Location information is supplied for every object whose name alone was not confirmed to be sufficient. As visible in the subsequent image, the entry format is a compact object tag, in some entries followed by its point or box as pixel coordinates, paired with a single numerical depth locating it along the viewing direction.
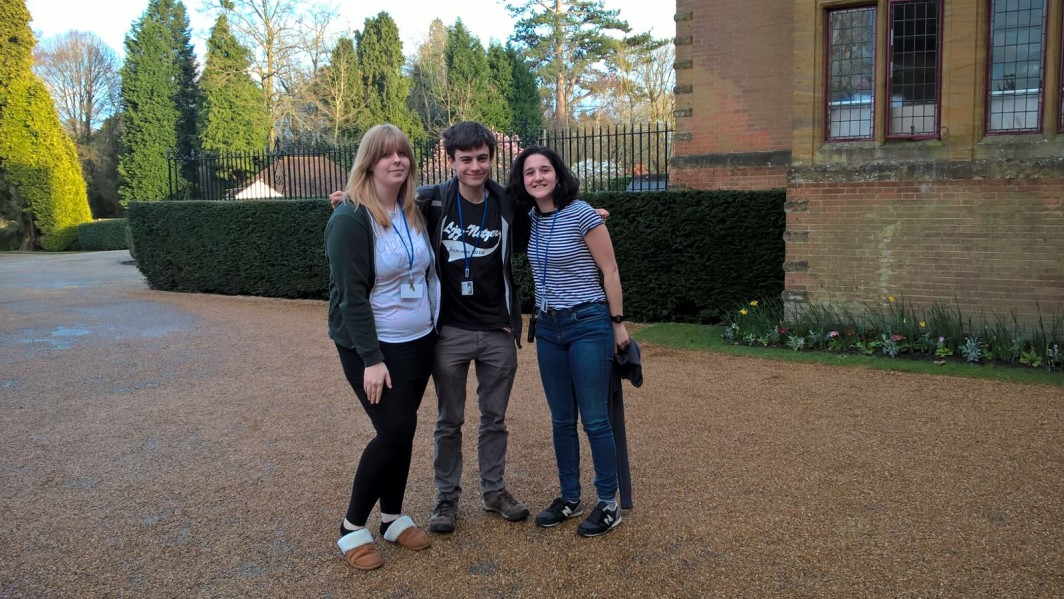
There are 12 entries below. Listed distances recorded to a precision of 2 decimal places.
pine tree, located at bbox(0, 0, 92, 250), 28.31
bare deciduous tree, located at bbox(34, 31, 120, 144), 42.12
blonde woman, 3.15
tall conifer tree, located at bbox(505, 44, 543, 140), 37.31
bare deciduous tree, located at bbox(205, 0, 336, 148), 29.61
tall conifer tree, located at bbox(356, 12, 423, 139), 35.28
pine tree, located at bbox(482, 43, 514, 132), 35.84
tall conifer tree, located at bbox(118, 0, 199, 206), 34.41
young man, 3.51
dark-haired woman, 3.52
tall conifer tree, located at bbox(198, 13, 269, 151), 31.78
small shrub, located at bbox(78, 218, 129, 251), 30.17
